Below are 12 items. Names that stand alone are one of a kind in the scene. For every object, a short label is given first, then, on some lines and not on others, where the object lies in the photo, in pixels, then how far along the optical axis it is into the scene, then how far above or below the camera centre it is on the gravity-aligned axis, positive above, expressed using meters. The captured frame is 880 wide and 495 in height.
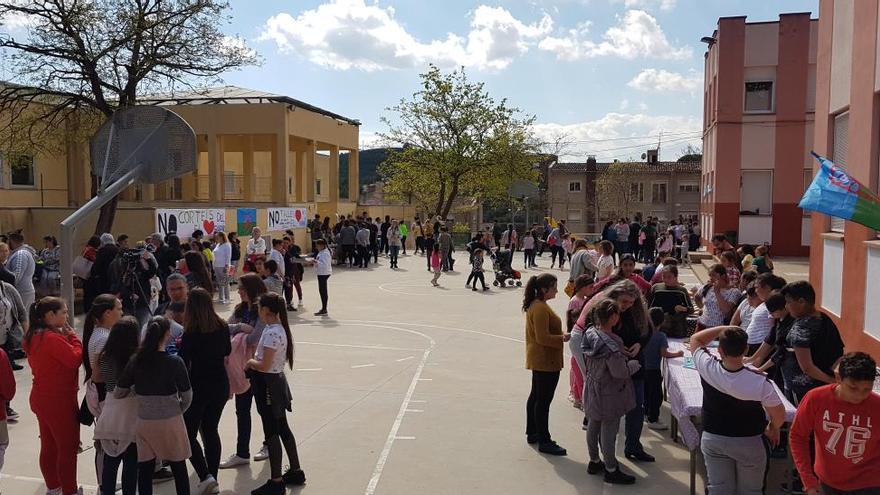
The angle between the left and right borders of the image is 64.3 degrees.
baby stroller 20.39 -1.86
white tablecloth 5.34 -1.50
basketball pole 5.93 -0.25
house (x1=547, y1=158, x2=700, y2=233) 63.25 +1.69
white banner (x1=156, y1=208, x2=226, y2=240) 19.02 -0.44
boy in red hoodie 3.95 -1.28
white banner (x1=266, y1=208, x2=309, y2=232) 24.95 -0.44
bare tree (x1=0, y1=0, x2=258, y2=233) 18.98 +4.24
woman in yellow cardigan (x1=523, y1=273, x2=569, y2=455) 6.59 -1.32
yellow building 26.84 +1.62
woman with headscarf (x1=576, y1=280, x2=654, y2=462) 6.18 -1.05
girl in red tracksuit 5.27 -1.35
